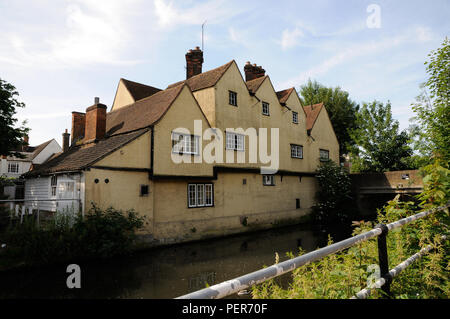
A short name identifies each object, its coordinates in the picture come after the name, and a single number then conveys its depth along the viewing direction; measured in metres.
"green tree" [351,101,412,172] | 32.69
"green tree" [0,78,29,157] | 17.73
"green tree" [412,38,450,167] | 8.30
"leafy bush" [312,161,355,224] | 26.02
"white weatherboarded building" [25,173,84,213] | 13.01
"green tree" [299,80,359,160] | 42.66
